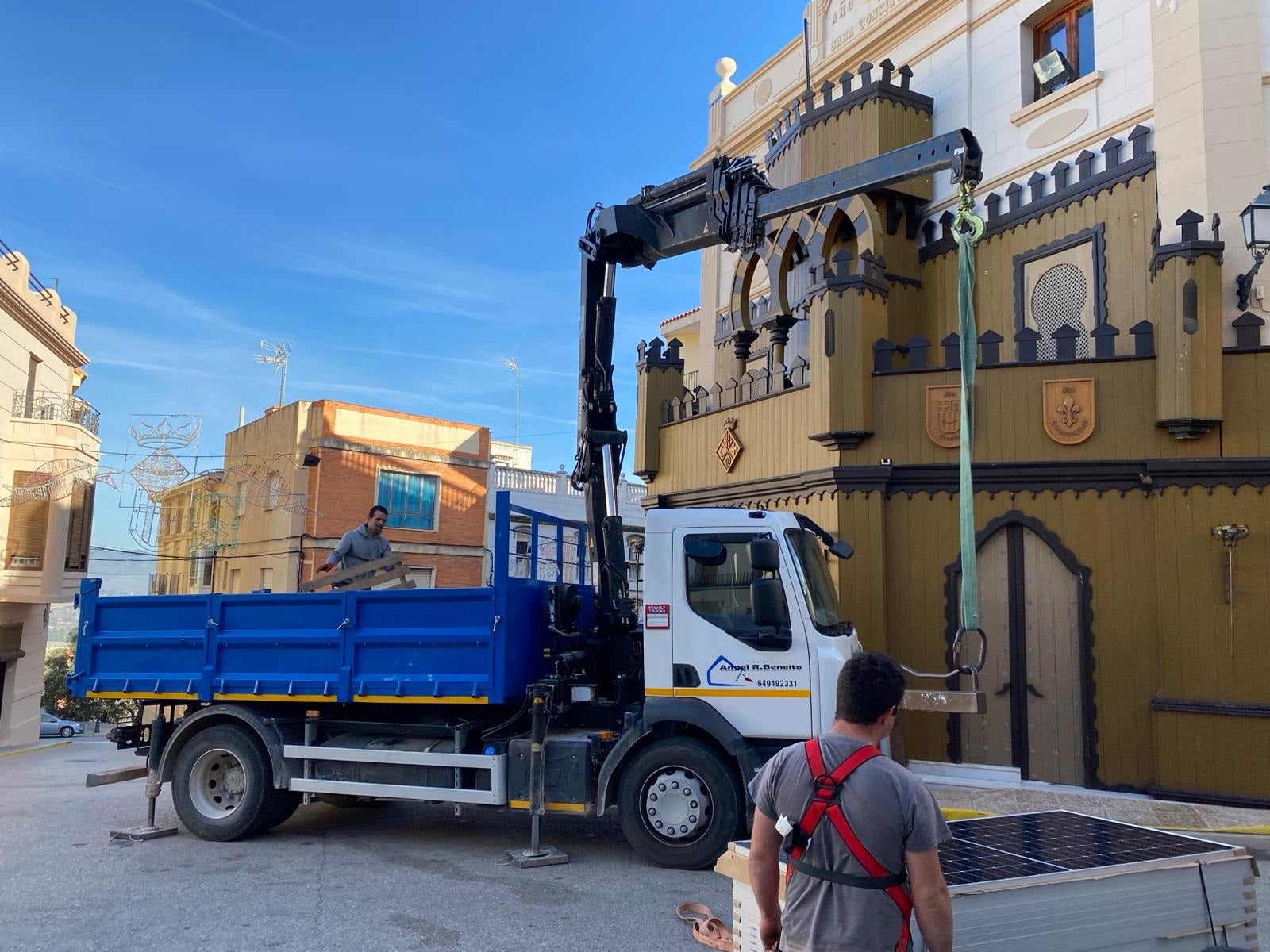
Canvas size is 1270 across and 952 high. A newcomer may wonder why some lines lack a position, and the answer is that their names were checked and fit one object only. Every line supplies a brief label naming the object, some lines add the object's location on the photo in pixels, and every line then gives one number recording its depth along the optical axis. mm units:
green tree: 51875
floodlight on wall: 12258
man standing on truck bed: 9086
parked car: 43562
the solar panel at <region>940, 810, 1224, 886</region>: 4309
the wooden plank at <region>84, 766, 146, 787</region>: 8492
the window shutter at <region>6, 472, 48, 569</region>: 24219
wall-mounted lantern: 8852
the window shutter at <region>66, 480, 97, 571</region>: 26078
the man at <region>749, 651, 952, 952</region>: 2834
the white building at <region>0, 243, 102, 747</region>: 23641
